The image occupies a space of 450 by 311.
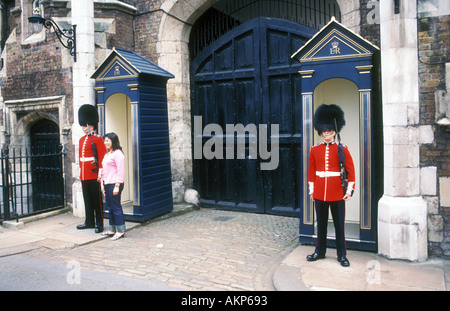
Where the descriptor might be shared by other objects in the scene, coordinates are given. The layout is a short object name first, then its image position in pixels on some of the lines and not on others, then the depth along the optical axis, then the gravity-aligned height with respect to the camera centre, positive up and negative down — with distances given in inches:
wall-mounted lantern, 304.2 +90.6
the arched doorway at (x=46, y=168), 356.5 -17.2
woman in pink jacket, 259.3 -19.4
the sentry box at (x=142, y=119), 291.9 +19.7
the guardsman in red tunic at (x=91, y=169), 278.4 -14.5
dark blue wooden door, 316.8 +30.5
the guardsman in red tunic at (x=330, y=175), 205.6 -16.5
